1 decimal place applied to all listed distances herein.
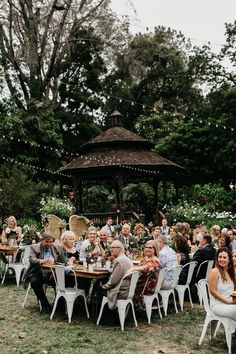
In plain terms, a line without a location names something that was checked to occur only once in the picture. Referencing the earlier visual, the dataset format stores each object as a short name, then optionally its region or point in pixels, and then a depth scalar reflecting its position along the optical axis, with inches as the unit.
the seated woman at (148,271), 309.6
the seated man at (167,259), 329.4
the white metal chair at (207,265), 364.4
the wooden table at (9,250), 437.3
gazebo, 861.8
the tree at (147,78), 1497.8
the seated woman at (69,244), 364.6
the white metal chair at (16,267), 433.0
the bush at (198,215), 838.5
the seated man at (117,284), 293.3
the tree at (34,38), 1113.4
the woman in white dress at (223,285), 249.4
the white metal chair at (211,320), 247.6
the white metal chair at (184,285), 344.8
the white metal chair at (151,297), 309.7
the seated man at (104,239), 410.0
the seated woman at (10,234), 463.9
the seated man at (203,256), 363.9
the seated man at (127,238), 442.6
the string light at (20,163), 957.4
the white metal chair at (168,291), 328.8
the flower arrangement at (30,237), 456.4
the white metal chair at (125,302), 291.4
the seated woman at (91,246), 349.3
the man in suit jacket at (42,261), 337.4
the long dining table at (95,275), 305.4
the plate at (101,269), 313.8
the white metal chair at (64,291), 308.7
